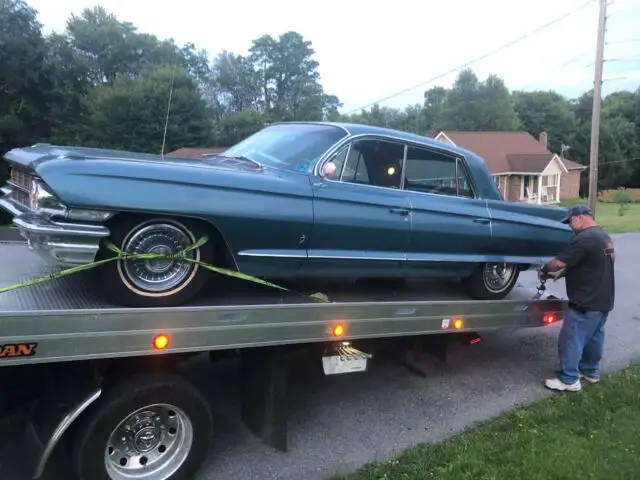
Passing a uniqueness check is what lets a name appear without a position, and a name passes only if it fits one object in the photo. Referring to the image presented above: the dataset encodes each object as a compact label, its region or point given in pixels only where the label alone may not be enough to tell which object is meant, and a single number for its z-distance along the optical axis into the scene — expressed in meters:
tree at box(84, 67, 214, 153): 38.94
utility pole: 18.98
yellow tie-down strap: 3.06
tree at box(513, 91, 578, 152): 64.06
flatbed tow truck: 2.90
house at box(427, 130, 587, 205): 43.50
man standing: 5.11
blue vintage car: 3.10
